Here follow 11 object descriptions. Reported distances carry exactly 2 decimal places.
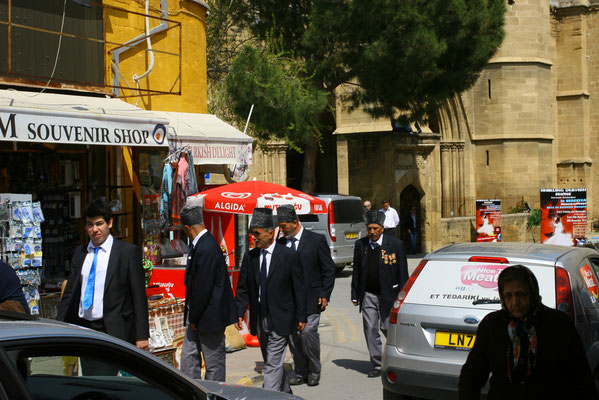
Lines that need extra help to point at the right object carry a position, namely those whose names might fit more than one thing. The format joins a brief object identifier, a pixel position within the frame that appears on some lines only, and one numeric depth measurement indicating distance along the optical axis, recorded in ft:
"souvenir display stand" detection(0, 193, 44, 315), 26.11
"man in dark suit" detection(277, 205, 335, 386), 25.50
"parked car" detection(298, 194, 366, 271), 59.47
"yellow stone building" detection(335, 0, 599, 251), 90.38
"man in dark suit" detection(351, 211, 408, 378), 26.73
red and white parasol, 32.40
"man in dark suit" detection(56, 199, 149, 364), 17.40
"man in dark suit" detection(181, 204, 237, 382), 19.77
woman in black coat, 11.27
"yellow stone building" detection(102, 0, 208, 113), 35.81
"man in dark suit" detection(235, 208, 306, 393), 21.66
